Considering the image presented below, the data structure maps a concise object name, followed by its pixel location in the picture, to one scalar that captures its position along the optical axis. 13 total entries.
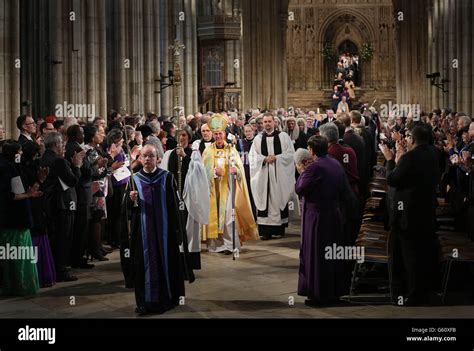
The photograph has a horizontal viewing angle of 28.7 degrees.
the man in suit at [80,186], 12.72
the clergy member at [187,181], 12.94
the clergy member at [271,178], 16.12
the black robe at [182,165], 13.47
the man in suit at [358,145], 14.30
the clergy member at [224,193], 14.24
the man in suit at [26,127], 13.68
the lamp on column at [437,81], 35.47
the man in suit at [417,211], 10.27
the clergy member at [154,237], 10.19
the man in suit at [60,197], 11.94
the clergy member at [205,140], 14.43
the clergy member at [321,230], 10.44
